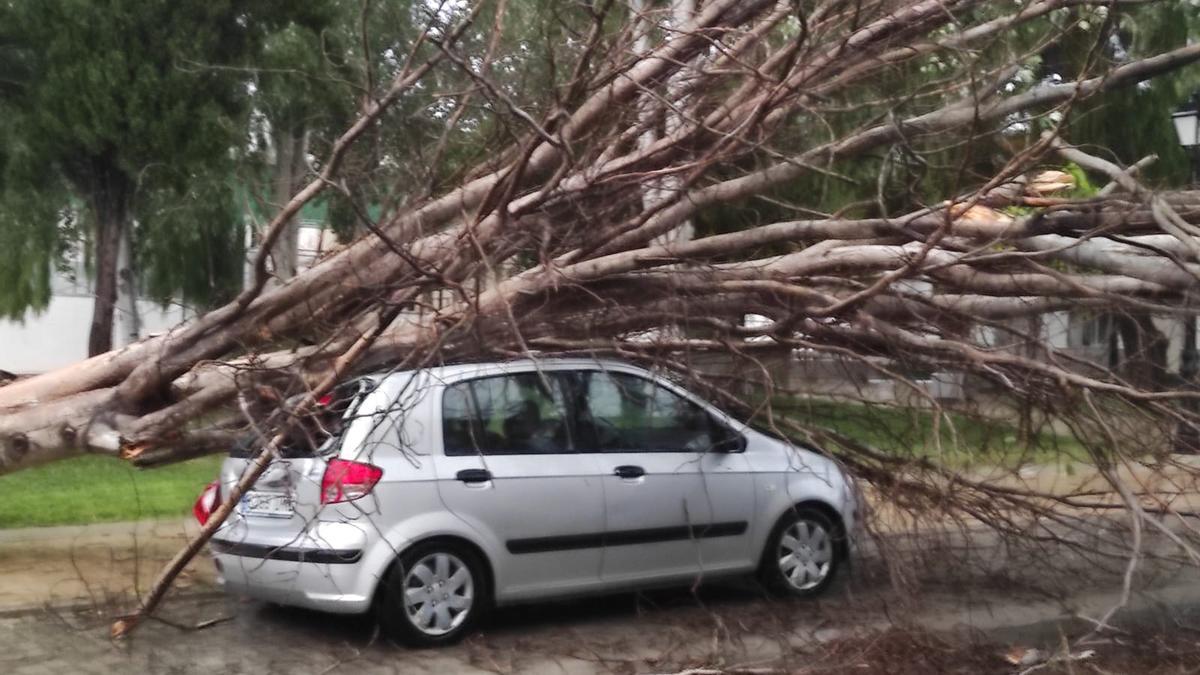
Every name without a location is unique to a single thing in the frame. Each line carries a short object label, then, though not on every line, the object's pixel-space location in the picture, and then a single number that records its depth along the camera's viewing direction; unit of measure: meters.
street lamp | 10.48
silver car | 6.55
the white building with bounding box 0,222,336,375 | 25.92
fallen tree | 6.68
